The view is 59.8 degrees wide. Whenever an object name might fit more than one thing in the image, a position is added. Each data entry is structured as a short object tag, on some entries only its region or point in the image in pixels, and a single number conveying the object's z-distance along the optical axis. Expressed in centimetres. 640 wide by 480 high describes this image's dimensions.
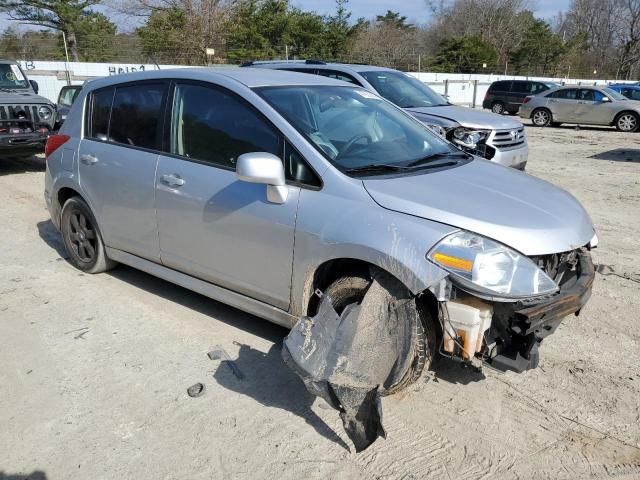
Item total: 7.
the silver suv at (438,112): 776
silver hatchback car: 282
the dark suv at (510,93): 2420
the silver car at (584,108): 1877
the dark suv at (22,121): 1005
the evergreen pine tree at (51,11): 3438
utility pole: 2092
